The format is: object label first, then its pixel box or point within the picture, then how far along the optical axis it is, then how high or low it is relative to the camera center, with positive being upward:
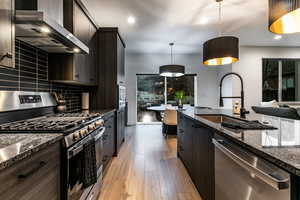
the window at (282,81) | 4.49 +0.64
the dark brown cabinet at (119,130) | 2.66 -0.69
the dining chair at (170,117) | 3.65 -0.53
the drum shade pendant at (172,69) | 3.48 +0.80
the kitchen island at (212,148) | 0.55 -0.30
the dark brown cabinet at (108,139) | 1.95 -0.67
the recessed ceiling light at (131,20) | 2.64 +1.65
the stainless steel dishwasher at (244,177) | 0.57 -0.43
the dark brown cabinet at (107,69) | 2.68 +0.61
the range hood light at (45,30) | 1.11 +0.60
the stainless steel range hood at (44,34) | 0.98 +0.60
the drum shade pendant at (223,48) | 1.67 +0.67
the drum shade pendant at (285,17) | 0.74 +0.57
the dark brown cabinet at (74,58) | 1.72 +0.57
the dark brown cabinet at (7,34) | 0.86 +0.45
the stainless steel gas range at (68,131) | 0.99 -0.28
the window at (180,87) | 5.39 +0.50
